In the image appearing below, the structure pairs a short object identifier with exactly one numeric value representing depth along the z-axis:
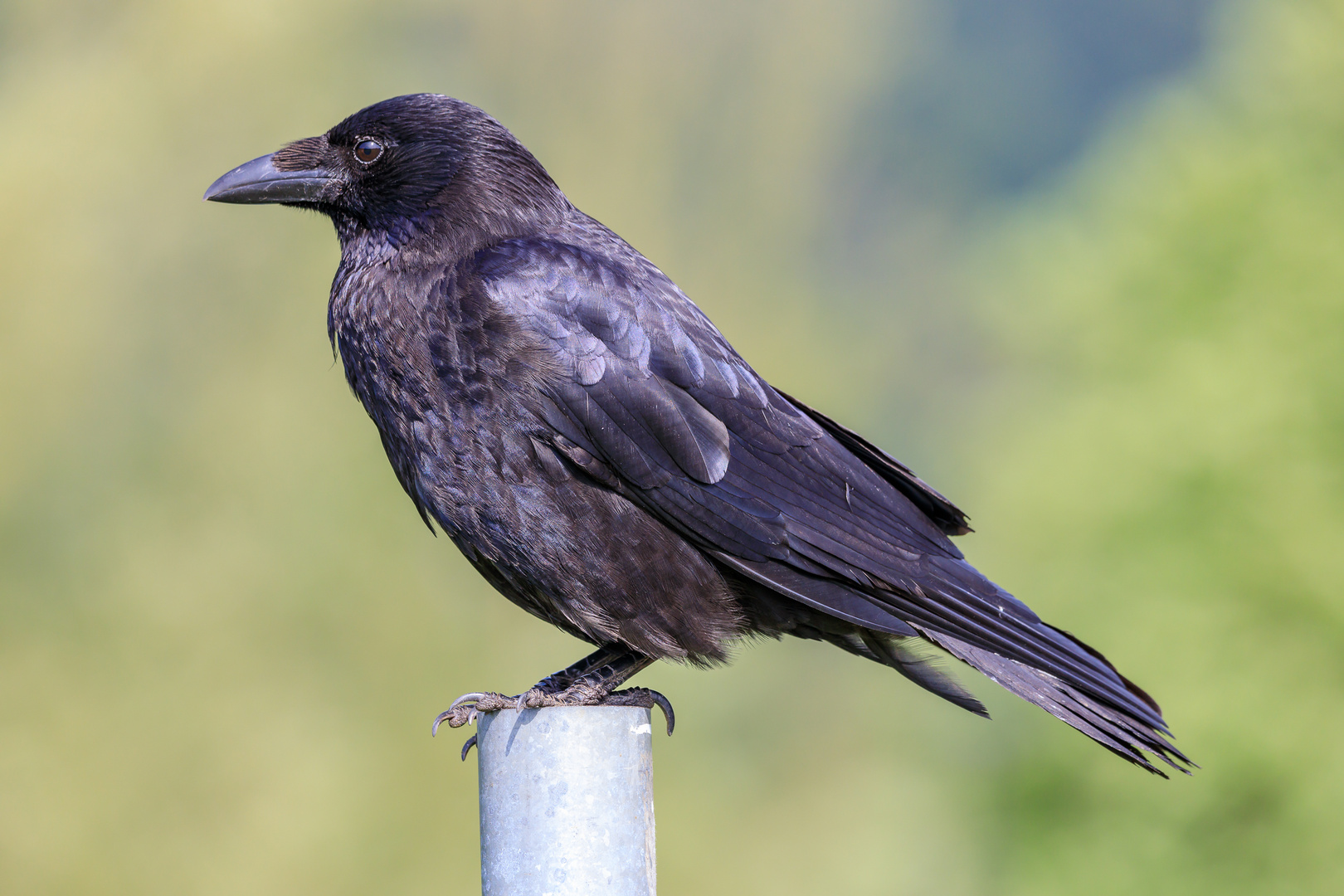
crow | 5.71
